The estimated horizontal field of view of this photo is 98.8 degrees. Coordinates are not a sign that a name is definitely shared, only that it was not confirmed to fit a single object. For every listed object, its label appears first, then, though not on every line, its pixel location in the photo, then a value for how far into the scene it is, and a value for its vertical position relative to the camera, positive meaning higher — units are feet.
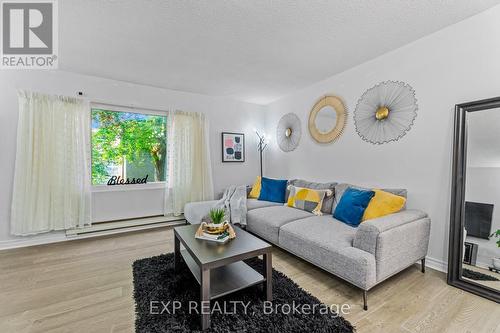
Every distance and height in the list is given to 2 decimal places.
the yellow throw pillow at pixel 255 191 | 12.20 -1.77
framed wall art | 13.83 +0.92
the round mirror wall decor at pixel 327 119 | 10.04 +2.14
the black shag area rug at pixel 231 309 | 4.57 -3.55
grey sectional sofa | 5.37 -2.33
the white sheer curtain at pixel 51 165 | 8.73 -0.29
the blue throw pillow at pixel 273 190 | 11.37 -1.58
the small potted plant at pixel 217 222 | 6.07 -1.79
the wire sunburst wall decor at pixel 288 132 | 12.61 +1.82
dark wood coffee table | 4.62 -2.44
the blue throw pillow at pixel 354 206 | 7.31 -1.54
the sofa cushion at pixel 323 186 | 9.11 -1.17
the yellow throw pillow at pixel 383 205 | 6.90 -1.38
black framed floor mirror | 5.72 -1.03
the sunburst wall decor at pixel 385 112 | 7.72 +1.96
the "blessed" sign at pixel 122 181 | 11.02 -1.12
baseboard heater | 9.85 -3.29
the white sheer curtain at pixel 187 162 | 11.99 -0.10
